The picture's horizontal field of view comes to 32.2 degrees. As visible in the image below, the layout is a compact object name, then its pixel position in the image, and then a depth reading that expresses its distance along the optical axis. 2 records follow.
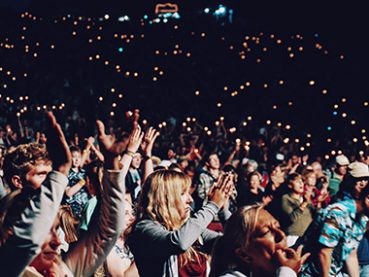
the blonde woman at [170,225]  3.76
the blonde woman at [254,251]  3.20
